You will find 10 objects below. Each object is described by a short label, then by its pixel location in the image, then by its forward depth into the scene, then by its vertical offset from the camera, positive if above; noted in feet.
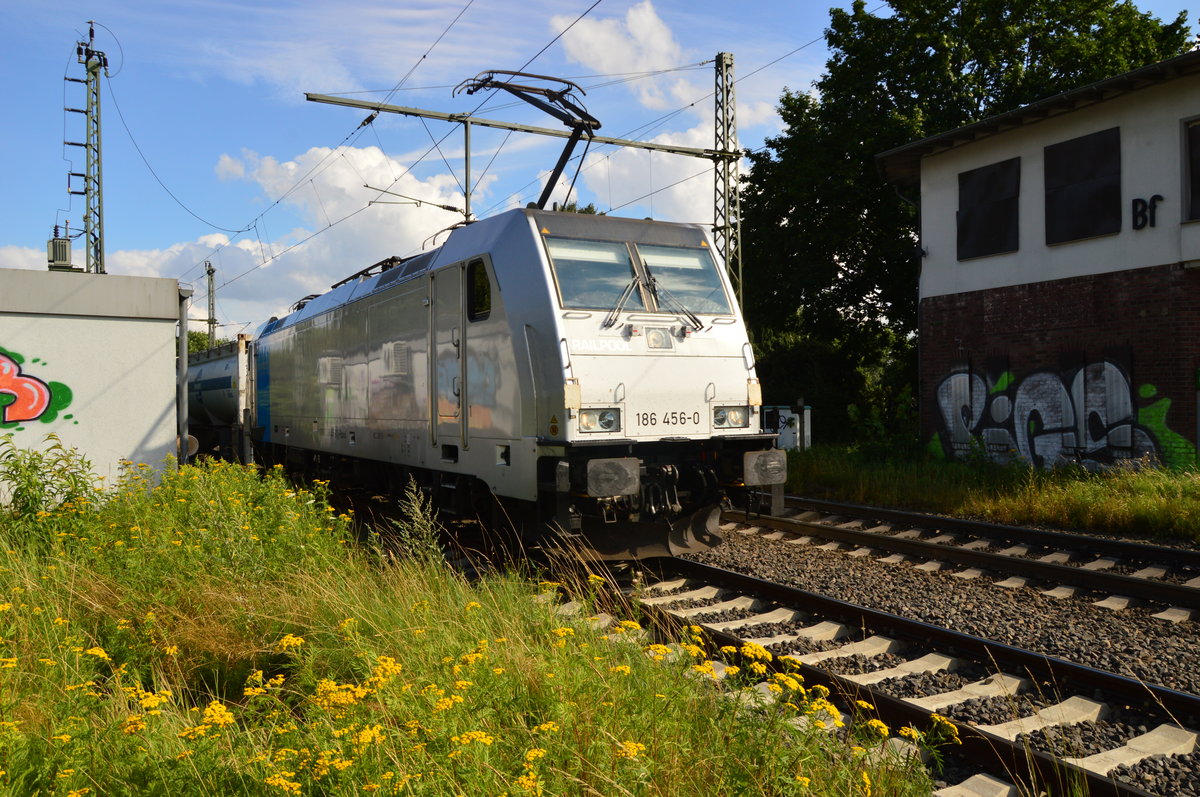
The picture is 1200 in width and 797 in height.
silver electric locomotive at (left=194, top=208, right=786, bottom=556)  24.72 +0.80
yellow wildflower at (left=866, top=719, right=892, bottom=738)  11.73 -4.37
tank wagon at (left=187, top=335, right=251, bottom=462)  65.00 +0.90
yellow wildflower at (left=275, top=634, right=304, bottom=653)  14.48 -3.83
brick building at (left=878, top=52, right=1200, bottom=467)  42.32 +6.81
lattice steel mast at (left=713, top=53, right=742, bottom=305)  64.34 +18.11
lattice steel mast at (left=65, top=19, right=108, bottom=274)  82.94 +23.80
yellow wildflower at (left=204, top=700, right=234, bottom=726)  10.98 -3.86
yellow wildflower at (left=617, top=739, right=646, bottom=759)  10.19 -4.02
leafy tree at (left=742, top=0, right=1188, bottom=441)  72.54 +22.12
